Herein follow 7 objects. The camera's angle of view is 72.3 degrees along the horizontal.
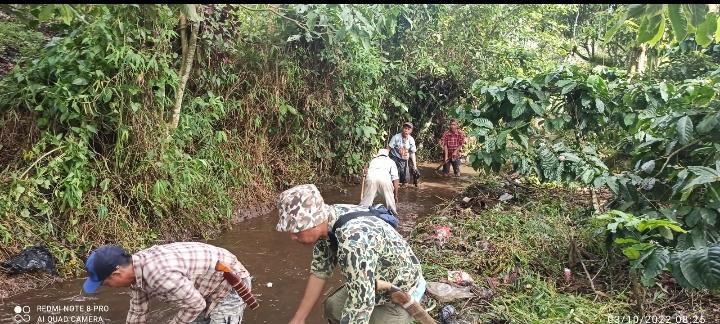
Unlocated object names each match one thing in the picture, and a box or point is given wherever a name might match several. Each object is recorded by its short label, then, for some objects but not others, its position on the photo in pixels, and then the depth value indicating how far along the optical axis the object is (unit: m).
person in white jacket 5.86
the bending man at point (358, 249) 2.18
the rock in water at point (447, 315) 3.65
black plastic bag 4.21
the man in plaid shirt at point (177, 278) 2.29
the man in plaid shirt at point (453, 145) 10.43
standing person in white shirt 8.38
